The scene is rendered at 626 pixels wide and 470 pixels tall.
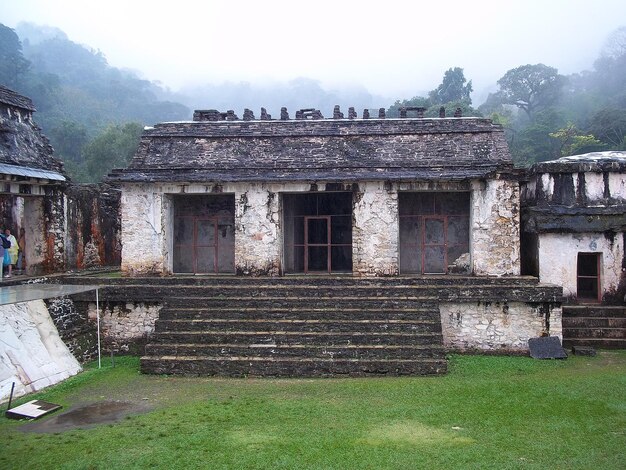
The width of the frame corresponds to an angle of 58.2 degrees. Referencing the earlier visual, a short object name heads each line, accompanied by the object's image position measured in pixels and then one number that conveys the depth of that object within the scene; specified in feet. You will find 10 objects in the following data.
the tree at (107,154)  124.98
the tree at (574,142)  120.88
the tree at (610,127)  123.85
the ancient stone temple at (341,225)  37.50
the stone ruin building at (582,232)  42.86
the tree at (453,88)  167.02
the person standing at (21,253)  49.14
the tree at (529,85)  189.26
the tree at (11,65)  160.04
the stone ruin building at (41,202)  44.60
